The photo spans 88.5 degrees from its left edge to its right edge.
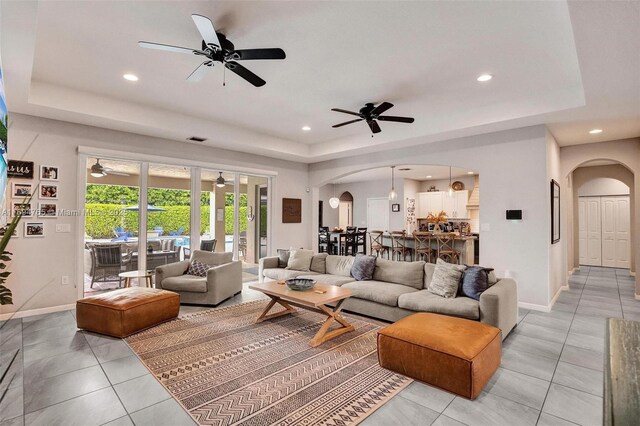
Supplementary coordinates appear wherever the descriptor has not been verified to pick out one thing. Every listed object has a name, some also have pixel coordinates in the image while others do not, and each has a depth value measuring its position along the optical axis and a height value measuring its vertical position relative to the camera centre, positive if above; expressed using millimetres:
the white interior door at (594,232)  8773 -257
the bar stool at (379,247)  8200 -650
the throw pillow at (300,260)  5730 -694
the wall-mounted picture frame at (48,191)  4547 +381
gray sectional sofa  3385 -879
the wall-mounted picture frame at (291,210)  7598 +244
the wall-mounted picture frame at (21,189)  4348 +389
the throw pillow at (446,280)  3828 -696
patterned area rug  2289 -1306
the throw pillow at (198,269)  5164 -777
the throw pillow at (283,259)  6082 -716
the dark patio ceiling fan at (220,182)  6570 +762
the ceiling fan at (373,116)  4352 +1439
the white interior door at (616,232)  8359 -233
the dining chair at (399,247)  7625 -599
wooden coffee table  3498 -878
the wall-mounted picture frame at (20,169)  4286 +656
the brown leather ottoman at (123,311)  3561 -1041
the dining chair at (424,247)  7062 -571
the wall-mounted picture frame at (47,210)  4521 +123
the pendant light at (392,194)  9611 +793
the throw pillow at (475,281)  3672 -676
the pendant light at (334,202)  9886 +566
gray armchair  4762 -930
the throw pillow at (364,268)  4839 -702
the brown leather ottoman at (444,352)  2424 -1026
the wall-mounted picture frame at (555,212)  4996 +171
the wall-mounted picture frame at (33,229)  4416 -144
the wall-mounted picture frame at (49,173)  4543 +638
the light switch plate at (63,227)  4672 -118
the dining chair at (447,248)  6672 -553
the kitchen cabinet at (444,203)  10070 +588
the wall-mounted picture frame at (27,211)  4316 +110
